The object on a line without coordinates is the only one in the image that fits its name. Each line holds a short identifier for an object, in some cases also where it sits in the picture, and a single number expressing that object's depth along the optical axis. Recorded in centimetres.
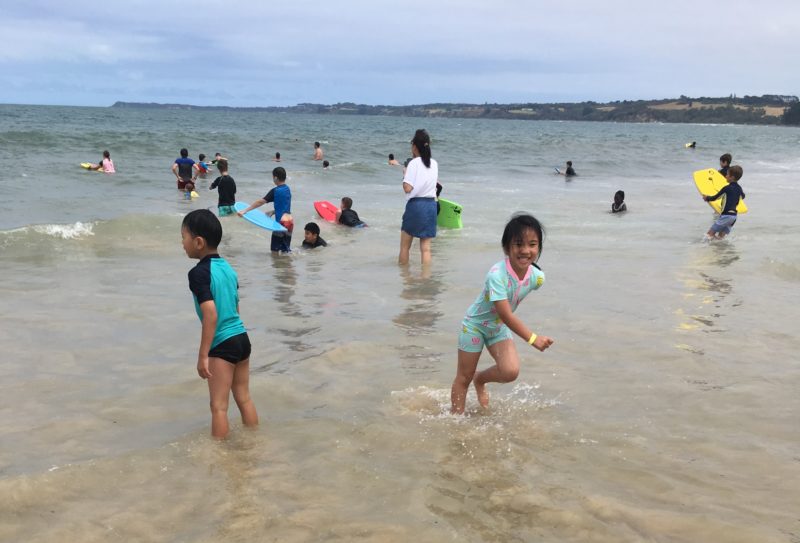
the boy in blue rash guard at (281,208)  1036
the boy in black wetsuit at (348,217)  1344
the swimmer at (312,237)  1091
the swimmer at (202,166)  2261
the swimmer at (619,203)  1598
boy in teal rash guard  378
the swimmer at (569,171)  2743
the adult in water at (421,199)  850
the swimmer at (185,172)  1825
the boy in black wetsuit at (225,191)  1277
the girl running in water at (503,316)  395
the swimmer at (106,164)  2097
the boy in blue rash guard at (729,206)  1163
